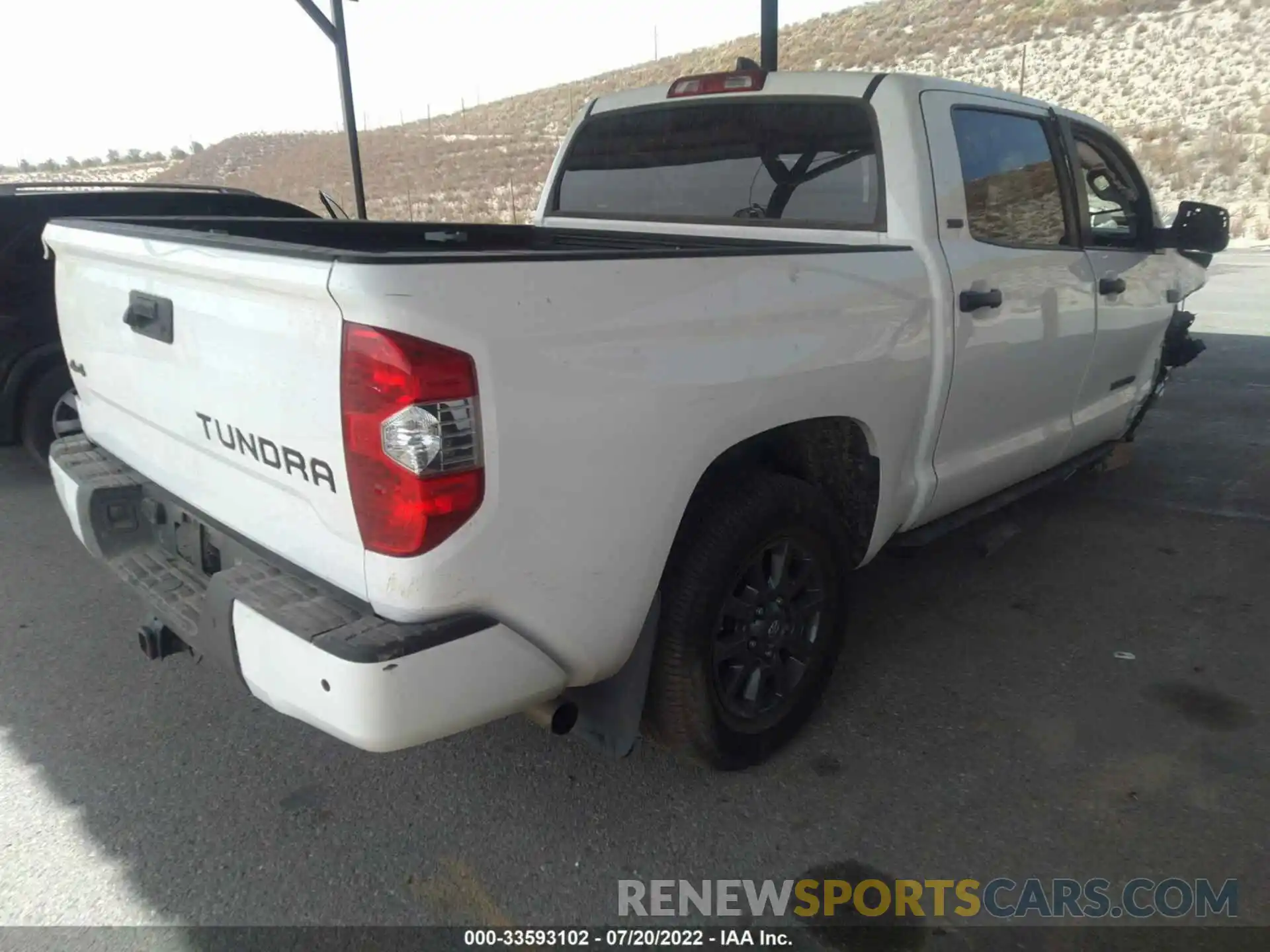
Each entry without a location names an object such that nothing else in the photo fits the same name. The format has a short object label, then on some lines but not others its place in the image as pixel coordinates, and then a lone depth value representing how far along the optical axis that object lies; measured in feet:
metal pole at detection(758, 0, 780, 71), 23.25
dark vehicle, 17.26
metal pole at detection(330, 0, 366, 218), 34.40
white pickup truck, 6.16
